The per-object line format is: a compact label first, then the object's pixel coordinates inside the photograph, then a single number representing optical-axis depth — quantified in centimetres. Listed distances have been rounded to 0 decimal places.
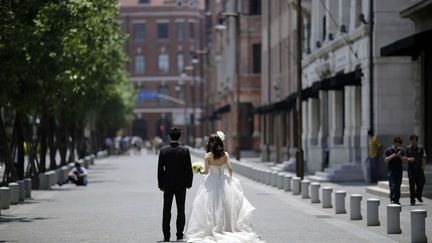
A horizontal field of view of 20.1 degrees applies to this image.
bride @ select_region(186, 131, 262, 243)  1984
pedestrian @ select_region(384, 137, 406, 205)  2905
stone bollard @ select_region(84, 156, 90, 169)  6986
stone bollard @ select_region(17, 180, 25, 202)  3378
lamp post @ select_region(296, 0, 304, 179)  4209
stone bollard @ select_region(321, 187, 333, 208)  2992
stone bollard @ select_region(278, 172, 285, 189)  4168
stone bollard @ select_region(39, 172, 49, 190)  4338
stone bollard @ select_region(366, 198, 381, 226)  2384
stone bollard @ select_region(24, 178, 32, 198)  3578
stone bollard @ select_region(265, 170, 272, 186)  4522
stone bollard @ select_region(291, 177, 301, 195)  3762
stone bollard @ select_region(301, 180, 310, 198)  3528
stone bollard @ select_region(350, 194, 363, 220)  2570
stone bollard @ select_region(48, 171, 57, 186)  4395
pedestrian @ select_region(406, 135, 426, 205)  2947
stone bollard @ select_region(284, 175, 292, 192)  4012
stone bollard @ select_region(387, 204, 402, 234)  2181
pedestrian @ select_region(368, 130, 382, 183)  4253
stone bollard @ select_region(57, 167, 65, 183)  4789
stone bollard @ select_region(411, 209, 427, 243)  1941
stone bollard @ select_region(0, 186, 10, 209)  2981
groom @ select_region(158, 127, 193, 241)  2038
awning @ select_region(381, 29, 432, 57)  3162
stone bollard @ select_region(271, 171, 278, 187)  4325
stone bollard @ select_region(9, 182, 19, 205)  3222
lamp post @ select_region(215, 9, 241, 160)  6712
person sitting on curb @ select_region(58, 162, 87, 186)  4634
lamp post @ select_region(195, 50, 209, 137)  14031
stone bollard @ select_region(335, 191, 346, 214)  2777
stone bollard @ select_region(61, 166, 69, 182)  5012
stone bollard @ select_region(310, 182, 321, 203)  3262
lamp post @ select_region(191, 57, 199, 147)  13188
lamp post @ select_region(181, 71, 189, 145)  14598
